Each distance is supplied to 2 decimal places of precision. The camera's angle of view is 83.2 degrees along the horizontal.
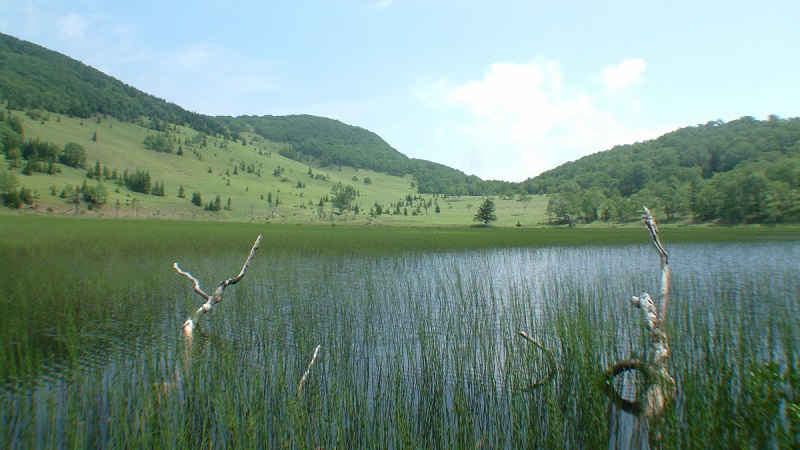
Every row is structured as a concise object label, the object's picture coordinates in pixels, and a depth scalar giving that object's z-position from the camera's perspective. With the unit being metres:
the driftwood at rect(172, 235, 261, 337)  8.68
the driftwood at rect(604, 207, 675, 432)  5.70
